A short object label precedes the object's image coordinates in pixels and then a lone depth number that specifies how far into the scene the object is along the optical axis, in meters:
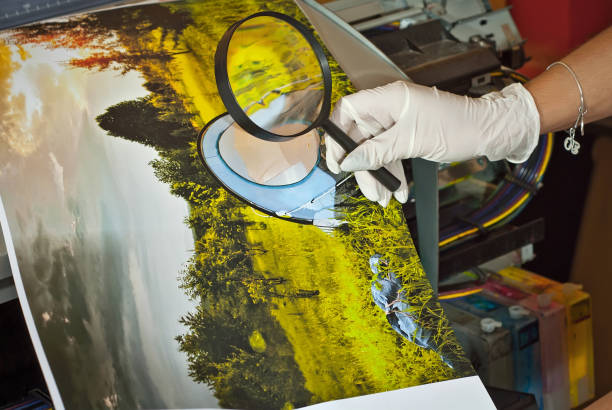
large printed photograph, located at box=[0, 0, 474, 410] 0.96
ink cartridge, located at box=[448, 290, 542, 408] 1.80
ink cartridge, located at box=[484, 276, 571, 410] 1.87
